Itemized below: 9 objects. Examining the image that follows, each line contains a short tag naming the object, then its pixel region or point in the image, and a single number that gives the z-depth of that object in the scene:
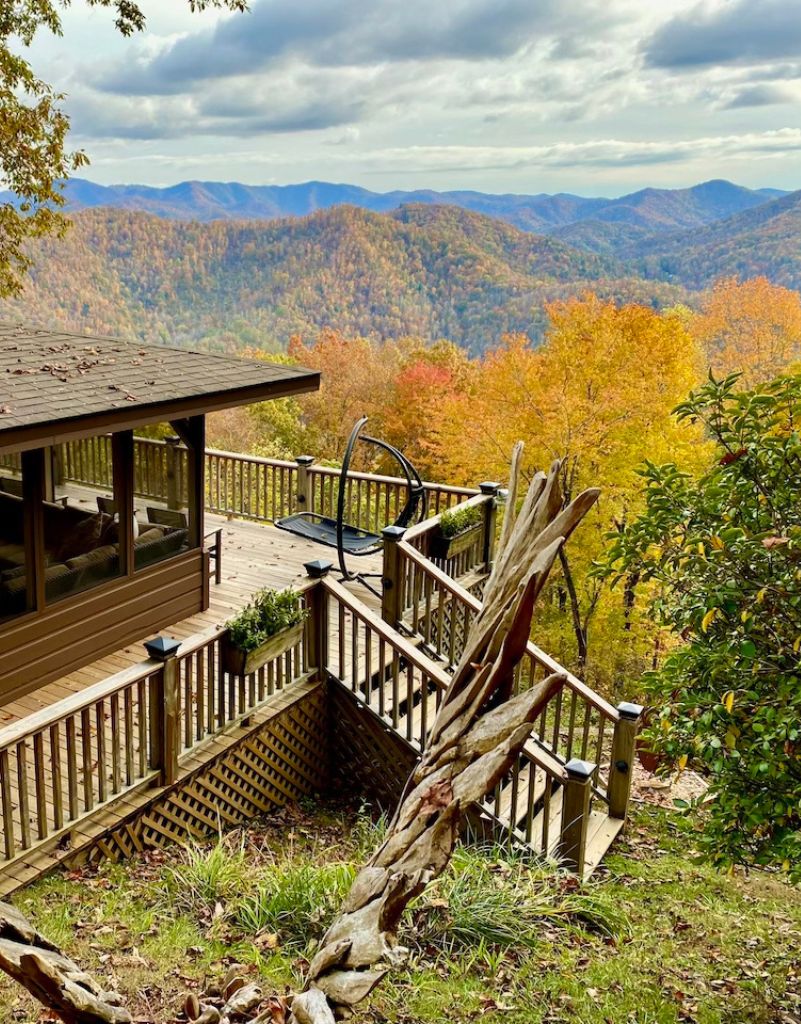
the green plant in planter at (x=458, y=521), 9.19
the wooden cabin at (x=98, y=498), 7.00
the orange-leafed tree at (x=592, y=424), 19.23
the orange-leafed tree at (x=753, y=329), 37.28
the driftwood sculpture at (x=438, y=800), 1.66
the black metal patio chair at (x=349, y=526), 9.02
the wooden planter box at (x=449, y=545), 9.26
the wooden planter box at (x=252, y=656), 6.68
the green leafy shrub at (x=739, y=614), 4.14
